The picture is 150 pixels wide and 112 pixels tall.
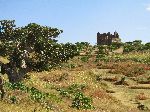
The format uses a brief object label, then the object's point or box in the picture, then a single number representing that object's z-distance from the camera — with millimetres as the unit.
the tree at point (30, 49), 24613
